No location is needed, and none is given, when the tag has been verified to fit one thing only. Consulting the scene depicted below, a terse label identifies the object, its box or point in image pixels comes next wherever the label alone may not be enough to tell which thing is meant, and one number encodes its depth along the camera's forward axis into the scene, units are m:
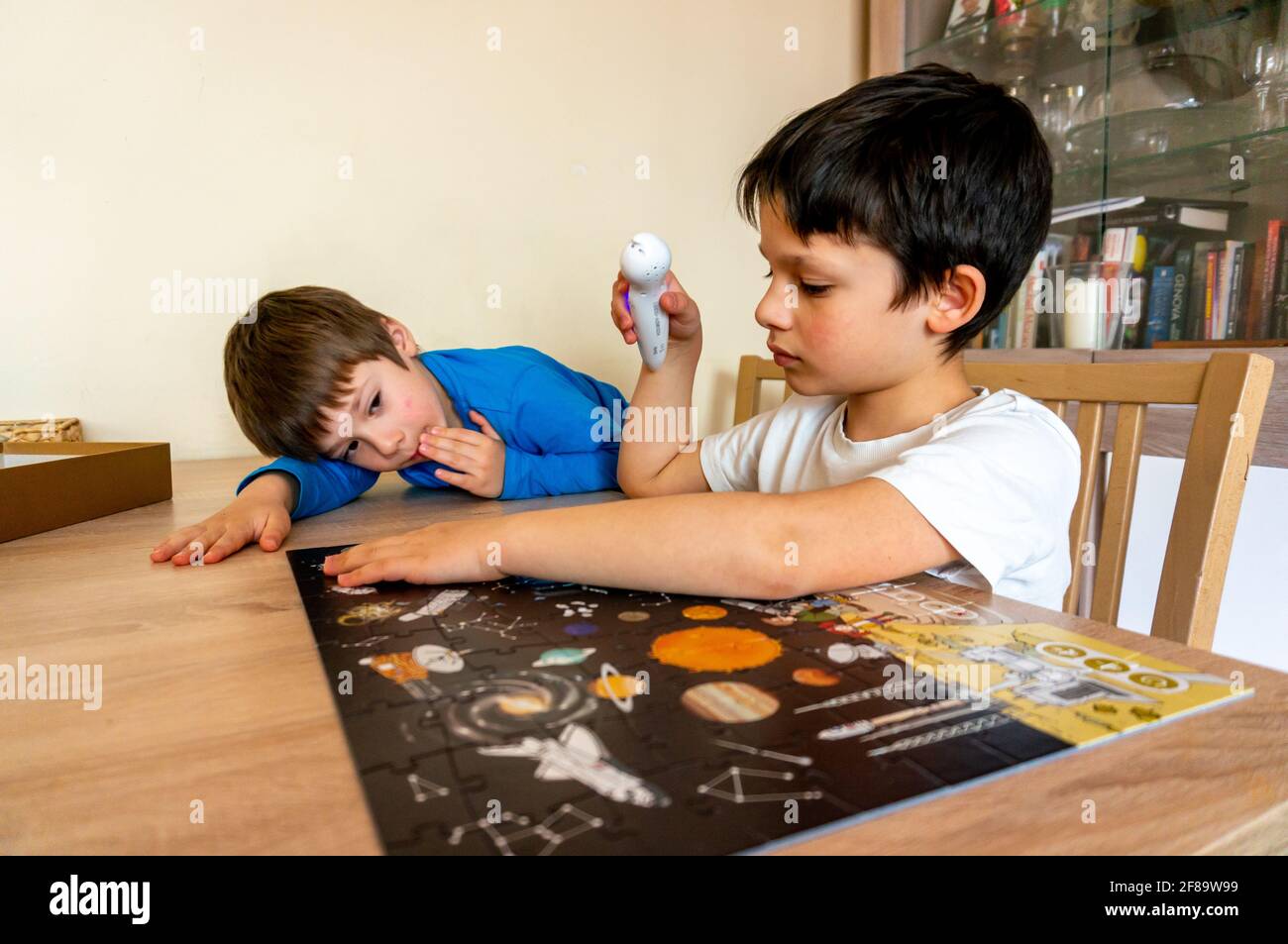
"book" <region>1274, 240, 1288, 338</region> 1.32
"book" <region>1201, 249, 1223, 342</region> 1.44
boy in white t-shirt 0.53
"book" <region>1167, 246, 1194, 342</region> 1.47
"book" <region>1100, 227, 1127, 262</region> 1.54
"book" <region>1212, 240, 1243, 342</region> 1.41
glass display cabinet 1.38
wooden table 0.26
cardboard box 0.75
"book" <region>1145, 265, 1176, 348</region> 1.49
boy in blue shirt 0.98
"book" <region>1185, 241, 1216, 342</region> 1.45
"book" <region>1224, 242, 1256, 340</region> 1.39
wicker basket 1.18
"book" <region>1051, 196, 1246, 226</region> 1.44
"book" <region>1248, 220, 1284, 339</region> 1.34
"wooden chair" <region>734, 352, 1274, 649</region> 0.71
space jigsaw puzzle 0.27
